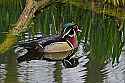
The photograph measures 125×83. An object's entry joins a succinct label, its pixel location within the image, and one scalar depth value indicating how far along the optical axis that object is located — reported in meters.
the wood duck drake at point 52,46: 9.27
